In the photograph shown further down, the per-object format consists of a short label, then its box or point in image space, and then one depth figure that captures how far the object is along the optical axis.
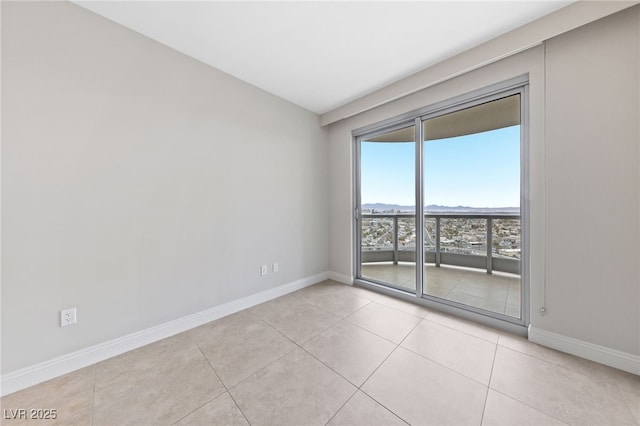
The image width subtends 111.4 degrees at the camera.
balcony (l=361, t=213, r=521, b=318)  2.22
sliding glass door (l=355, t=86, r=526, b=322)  2.15
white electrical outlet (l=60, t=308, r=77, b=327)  1.55
